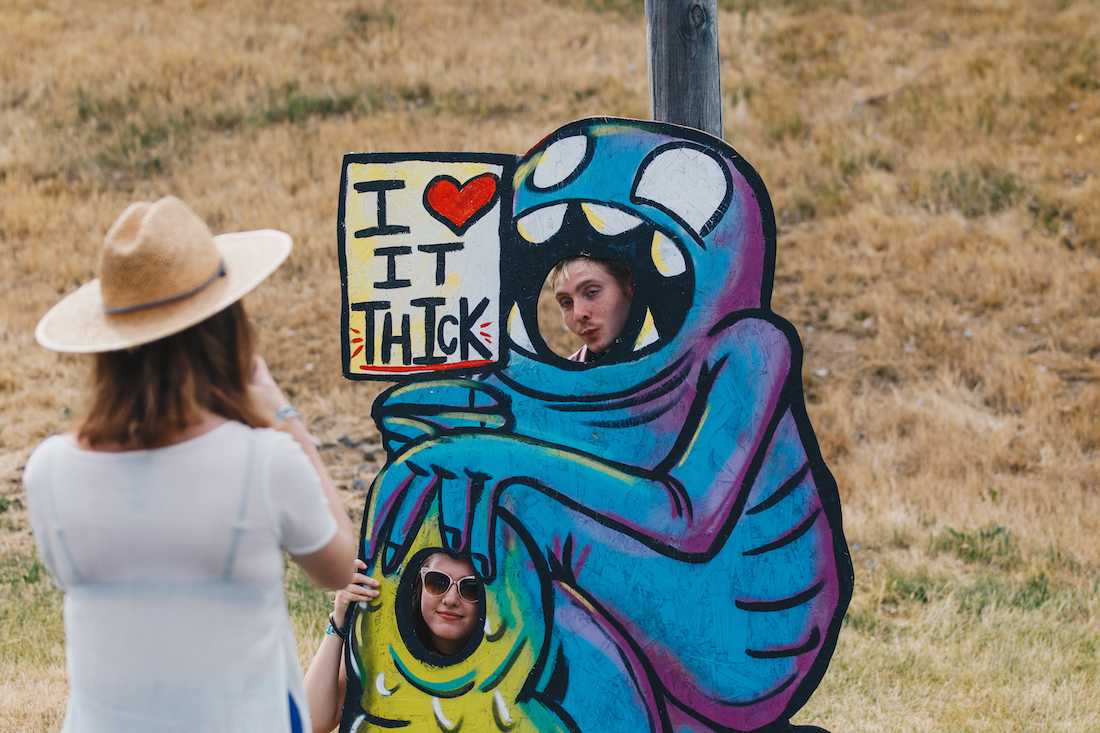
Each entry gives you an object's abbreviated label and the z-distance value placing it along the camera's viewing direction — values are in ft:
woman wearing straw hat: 14.76
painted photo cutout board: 23.13
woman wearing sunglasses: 23.97
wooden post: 27.30
